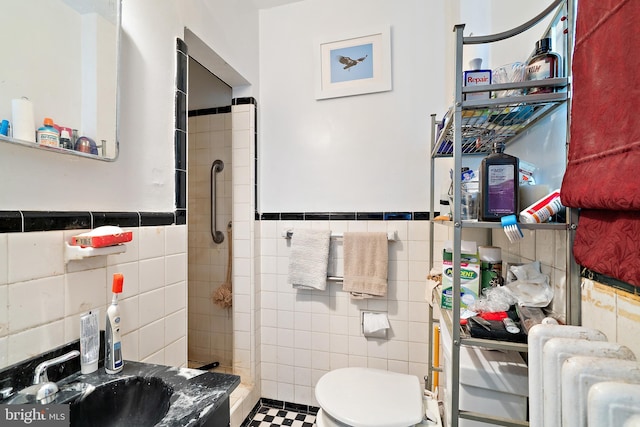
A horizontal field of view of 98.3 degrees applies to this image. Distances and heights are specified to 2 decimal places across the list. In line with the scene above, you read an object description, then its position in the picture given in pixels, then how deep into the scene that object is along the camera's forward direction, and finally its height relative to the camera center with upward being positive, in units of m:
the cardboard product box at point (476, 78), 0.79 +0.38
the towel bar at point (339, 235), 1.62 -0.15
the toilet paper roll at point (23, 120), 0.66 +0.22
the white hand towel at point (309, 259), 1.68 -0.30
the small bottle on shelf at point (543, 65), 0.73 +0.38
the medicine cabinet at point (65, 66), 0.67 +0.40
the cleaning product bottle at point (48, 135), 0.70 +0.20
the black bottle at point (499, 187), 0.76 +0.07
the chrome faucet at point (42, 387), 0.63 -0.42
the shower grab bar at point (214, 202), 2.12 +0.06
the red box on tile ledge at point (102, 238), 0.76 -0.08
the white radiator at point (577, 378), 0.36 -0.26
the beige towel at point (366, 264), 1.60 -0.32
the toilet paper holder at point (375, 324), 1.61 -0.67
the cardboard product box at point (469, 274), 0.89 -0.21
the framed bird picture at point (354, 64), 1.66 +0.90
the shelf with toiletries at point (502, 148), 0.69 +0.18
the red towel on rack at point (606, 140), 0.47 +0.13
